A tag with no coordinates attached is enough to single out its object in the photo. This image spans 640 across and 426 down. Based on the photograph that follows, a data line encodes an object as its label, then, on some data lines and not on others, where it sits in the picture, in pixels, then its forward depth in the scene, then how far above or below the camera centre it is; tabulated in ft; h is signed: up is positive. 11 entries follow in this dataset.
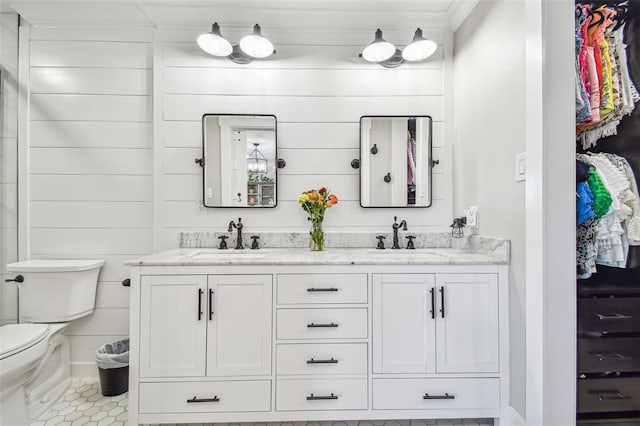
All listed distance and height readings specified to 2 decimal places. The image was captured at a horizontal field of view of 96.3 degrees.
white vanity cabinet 4.58 -2.07
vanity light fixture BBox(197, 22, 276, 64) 5.92 +3.54
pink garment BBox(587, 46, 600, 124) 3.95 +1.74
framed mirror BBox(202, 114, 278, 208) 6.43 +1.22
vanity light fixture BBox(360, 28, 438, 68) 6.00 +3.50
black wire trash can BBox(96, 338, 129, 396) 5.58 -3.12
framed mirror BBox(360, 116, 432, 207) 6.49 +1.19
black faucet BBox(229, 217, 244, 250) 6.27 -0.37
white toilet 4.56 -2.05
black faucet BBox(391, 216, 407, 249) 6.34 -0.39
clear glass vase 6.06 -0.48
